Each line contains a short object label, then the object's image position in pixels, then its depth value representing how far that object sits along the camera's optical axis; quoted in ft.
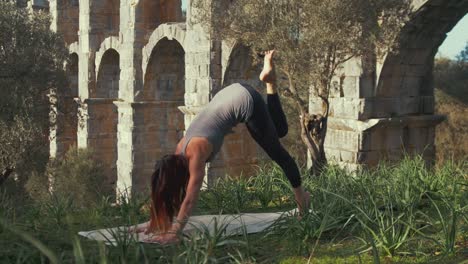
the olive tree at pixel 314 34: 26.66
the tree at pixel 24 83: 44.98
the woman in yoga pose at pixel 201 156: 12.69
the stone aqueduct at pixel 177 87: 31.94
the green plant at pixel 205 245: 10.08
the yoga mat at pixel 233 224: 13.14
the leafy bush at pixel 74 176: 59.11
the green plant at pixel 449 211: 11.43
